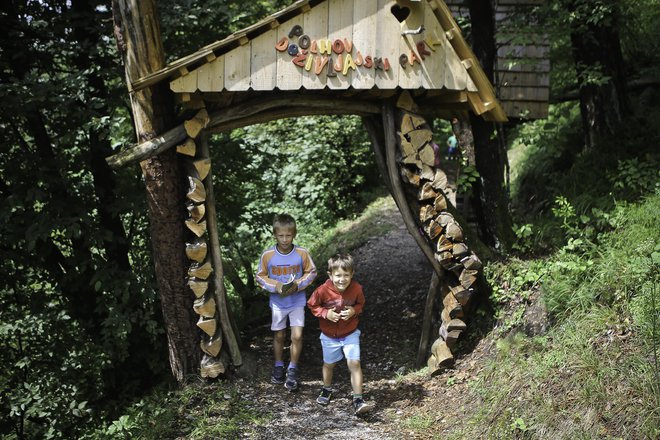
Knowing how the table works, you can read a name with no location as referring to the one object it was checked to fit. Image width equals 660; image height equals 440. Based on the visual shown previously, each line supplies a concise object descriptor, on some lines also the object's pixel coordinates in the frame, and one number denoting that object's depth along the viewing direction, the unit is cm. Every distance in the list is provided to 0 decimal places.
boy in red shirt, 536
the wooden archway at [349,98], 530
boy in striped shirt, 582
